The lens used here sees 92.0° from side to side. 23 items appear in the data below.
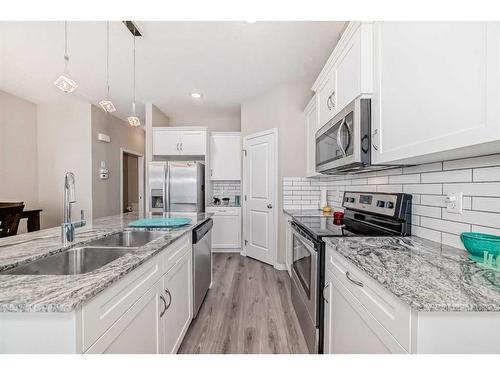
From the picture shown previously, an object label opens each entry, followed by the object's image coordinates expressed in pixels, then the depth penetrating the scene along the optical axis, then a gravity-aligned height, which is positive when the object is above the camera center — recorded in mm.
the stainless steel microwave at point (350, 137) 1443 +323
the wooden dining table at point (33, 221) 3201 -477
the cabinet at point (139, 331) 819 -587
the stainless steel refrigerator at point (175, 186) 4023 -5
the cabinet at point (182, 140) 4355 +824
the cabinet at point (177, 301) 1403 -775
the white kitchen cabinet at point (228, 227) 4180 -714
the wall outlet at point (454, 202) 1141 -81
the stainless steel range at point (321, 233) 1455 -310
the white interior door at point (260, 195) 3480 -147
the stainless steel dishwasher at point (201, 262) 1974 -703
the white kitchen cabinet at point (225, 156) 4449 +550
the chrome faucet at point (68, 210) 1311 -133
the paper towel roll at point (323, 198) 3188 -163
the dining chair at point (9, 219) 2307 -328
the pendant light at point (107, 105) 2123 +718
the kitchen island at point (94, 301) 665 -386
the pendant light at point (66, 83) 1672 +717
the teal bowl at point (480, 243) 894 -220
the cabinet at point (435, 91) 727 +364
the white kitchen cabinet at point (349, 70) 1412 +785
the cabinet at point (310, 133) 2829 +659
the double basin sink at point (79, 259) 1066 -373
